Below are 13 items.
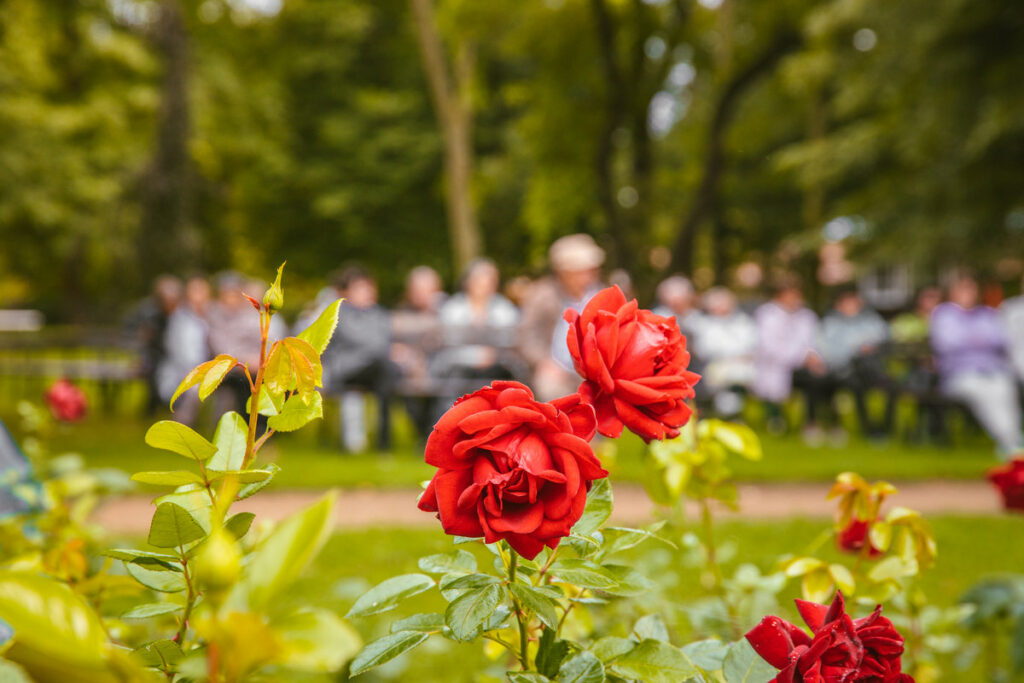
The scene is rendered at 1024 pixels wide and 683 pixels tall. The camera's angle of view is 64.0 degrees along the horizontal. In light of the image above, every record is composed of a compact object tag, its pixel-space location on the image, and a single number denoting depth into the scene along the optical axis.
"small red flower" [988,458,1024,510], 1.75
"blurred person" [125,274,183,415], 10.54
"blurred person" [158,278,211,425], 10.16
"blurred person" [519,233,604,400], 5.89
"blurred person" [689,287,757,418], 10.07
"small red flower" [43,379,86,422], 3.58
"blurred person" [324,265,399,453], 8.71
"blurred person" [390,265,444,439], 9.02
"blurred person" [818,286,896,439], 10.30
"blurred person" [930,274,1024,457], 8.62
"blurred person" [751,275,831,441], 10.42
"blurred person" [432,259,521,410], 8.73
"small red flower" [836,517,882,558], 1.30
